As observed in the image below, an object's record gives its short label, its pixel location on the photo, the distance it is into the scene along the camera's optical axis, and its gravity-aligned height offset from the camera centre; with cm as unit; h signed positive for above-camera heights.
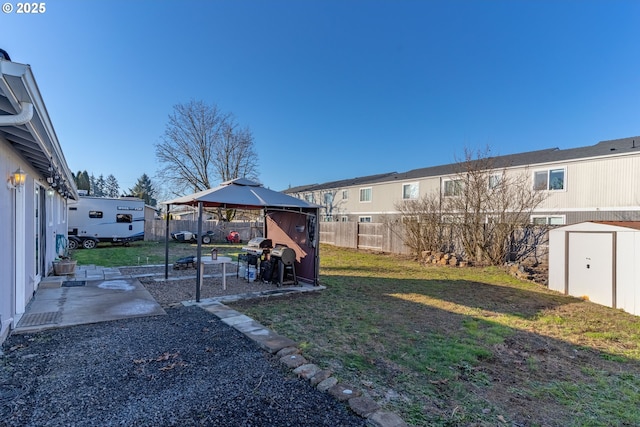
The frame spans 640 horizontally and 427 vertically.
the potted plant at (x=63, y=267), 752 -142
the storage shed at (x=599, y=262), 587 -109
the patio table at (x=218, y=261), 664 -110
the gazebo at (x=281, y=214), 636 -9
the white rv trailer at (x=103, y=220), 1493 -54
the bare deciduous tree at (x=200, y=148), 2314 +474
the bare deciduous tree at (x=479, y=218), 1112 -27
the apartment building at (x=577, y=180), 1215 +145
